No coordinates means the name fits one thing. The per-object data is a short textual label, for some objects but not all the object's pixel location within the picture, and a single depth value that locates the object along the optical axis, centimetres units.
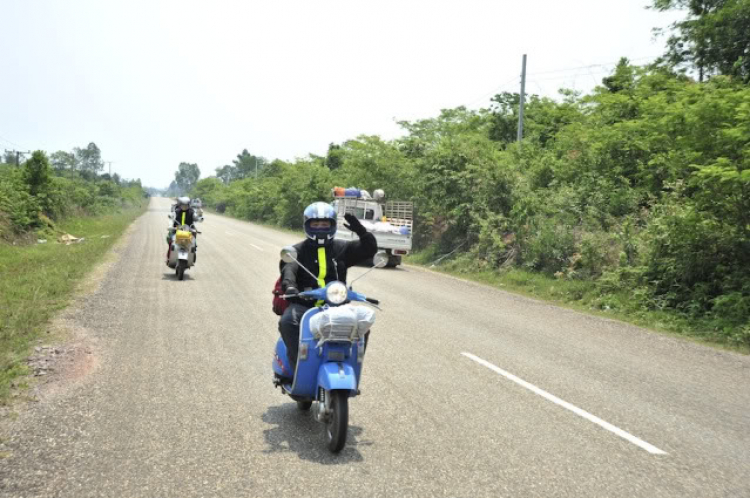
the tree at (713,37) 2195
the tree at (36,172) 2725
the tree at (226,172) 18700
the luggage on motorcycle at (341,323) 457
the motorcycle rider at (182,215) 1533
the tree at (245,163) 14612
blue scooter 455
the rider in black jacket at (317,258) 513
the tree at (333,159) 5438
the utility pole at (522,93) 2878
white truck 2139
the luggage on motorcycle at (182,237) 1477
